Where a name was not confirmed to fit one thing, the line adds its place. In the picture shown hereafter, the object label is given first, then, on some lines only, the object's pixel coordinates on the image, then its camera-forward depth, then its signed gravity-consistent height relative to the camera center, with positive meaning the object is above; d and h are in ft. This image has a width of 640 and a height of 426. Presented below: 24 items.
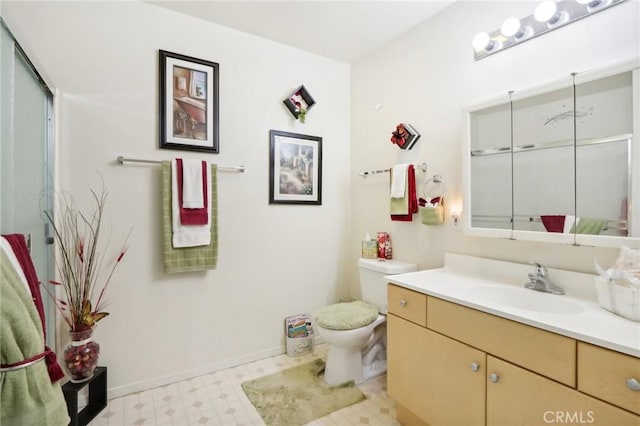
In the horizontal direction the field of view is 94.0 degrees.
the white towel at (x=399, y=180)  6.75 +0.72
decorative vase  5.05 -2.48
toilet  6.18 -2.48
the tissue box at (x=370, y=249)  7.66 -0.98
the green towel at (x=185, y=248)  6.22 -0.80
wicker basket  3.29 -1.02
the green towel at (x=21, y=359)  2.70 -1.46
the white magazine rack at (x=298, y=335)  7.79 -3.27
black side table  4.80 -3.27
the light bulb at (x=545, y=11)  4.55 +3.09
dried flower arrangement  5.32 -0.99
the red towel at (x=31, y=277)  3.16 -0.73
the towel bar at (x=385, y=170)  6.66 +1.05
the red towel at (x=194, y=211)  6.31 +0.02
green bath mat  5.45 -3.71
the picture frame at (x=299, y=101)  7.88 +2.97
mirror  3.90 +0.76
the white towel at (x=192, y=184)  6.31 +0.59
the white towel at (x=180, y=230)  6.27 -0.39
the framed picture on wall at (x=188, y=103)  6.40 +2.43
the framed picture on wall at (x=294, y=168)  7.75 +1.17
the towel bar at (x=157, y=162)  6.01 +1.05
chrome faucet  4.46 -1.08
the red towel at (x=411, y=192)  6.67 +0.43
